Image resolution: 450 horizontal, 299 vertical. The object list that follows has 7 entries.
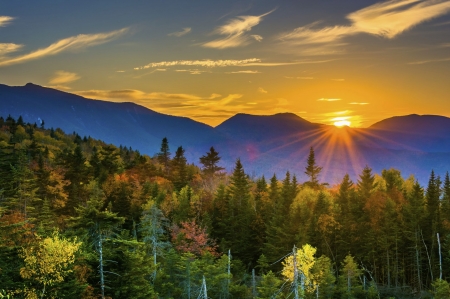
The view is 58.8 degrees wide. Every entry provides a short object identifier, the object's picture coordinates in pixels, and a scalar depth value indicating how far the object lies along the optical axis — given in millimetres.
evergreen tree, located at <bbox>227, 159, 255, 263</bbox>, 67838
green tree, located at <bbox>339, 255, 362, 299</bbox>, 44781
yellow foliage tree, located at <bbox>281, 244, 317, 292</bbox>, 39975
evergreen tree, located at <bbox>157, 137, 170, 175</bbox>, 100788
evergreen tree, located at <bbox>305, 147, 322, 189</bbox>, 84525
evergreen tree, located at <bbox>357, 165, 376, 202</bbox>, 65750
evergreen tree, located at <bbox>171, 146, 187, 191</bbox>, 83875
